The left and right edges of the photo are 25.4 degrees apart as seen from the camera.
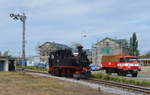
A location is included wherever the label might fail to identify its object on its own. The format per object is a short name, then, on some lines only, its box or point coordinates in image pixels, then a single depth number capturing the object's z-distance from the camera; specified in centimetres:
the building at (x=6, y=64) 6247
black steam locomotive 3703
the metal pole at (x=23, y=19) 4092
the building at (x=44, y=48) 12106
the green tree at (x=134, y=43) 12394
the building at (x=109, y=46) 11075
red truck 4403
